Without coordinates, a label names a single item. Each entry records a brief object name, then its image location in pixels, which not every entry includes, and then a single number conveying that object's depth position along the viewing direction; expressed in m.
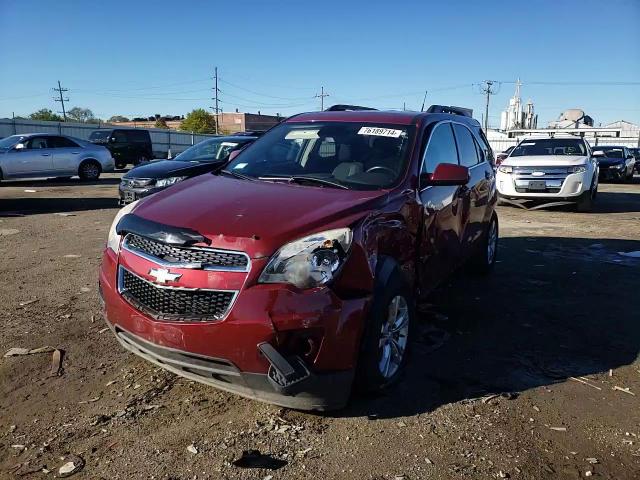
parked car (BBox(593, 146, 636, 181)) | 23.30
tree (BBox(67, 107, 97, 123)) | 97.93
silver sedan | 16.59
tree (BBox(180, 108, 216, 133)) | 86.44
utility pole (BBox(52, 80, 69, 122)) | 92.38
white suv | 11.84
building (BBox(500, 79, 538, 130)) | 63.03
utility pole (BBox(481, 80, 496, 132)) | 70.81
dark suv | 25.72
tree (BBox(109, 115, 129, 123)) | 109.46
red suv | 2.76
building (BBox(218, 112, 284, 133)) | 96.81
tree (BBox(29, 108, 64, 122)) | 80.41
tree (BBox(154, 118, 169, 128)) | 90.96
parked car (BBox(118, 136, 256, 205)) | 10.18
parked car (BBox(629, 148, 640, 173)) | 31.05
